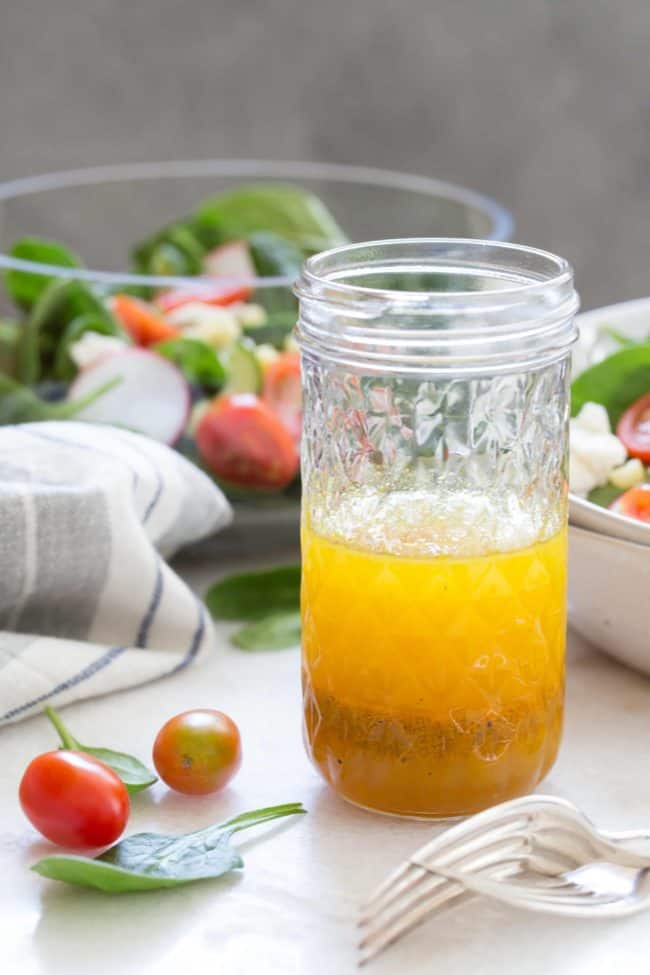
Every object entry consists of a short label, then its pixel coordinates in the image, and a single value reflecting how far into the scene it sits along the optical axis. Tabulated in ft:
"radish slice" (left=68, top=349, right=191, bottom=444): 2.49
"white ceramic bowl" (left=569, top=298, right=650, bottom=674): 2.13
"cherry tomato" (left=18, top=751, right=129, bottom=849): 1.93
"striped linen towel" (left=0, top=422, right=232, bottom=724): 2.19
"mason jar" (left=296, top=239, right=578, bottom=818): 1.93
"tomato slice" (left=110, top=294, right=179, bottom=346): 2.60
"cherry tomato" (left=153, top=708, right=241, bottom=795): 2.02
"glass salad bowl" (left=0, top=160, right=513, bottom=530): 2.49
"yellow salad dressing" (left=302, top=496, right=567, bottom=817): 1.94
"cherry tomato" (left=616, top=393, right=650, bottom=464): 2.29
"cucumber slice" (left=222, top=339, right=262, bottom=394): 2.51
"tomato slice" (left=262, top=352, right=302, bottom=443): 2.51
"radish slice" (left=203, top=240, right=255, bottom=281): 2.80
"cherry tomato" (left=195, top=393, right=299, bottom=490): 2.42
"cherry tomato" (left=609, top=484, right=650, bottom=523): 2.20
